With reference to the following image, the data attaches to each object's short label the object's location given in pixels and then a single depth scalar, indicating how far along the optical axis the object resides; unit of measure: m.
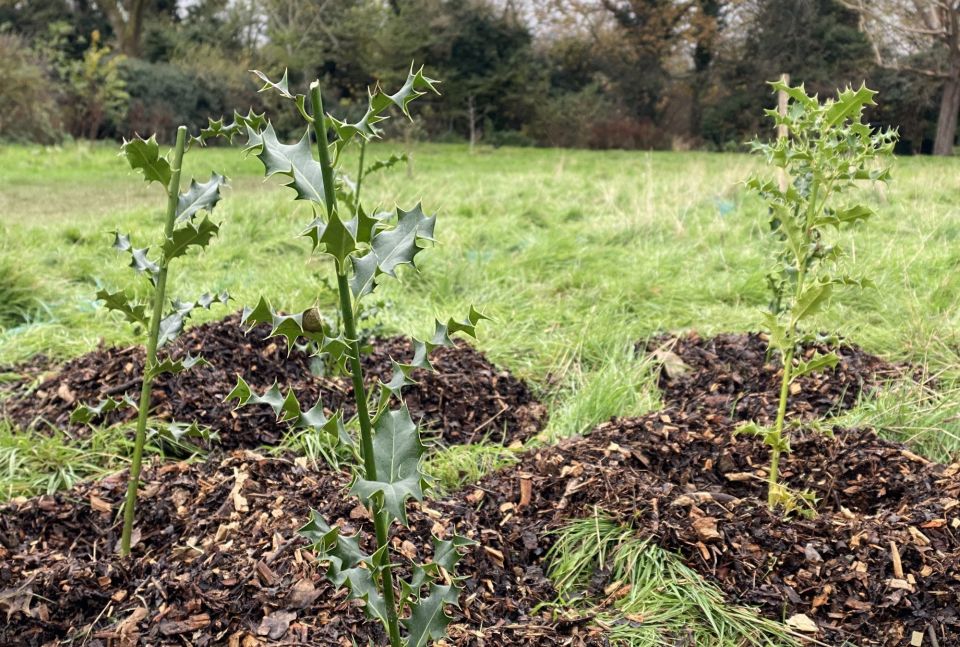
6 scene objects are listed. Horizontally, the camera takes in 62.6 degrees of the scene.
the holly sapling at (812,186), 2.33
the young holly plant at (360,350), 1.21
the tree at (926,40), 19.45
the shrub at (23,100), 15.38
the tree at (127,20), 23.48
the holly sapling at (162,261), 1.94
